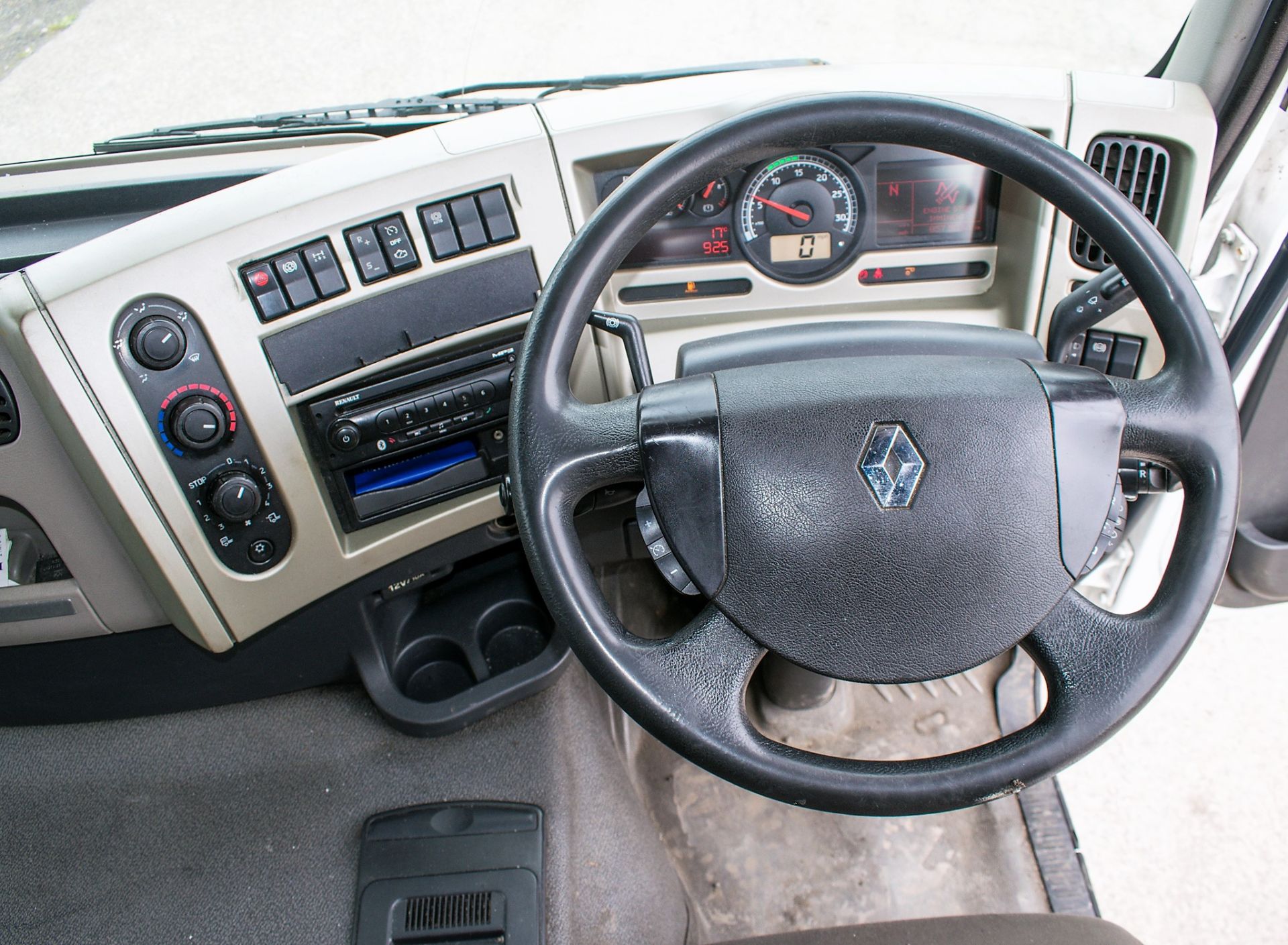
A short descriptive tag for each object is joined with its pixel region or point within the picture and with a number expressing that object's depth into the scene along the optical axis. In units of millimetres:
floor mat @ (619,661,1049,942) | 1489
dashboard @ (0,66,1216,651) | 962
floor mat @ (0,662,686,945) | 1239
